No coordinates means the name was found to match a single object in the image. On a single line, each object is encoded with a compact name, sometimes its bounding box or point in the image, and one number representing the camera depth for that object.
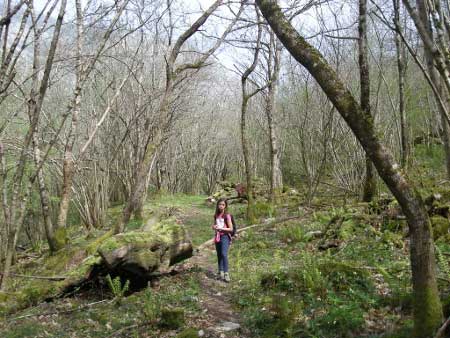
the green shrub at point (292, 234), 8.96
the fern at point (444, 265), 4.23
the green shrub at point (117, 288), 5.88
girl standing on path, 7.12
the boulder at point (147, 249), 6.30
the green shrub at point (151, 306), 5.05
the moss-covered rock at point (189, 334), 4.40
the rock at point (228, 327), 4.73
